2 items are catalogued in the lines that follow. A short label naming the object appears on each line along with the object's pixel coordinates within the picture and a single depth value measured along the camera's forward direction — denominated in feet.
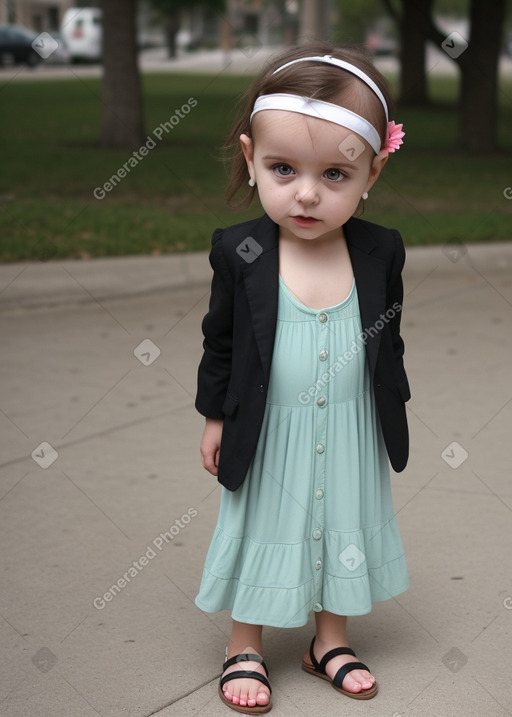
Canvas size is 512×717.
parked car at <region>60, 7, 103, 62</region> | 148.87
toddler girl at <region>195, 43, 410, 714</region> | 9.14
